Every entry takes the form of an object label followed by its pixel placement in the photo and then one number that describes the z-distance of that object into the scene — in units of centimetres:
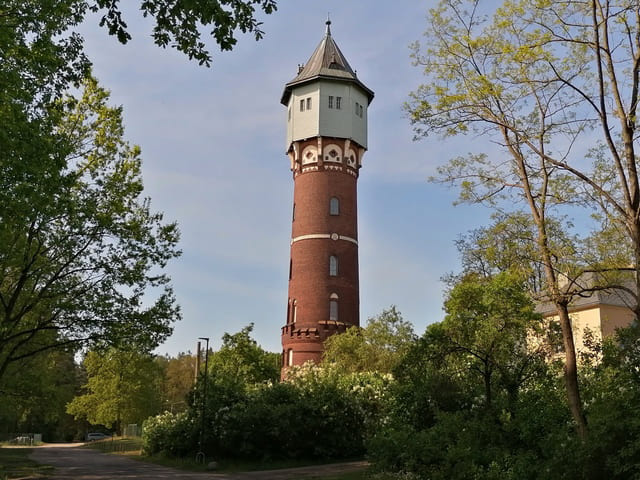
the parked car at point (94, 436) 7172
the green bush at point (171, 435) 2855
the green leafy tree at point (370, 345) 3503
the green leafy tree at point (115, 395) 4769
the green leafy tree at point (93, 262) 1841
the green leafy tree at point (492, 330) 1659
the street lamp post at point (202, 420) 2650
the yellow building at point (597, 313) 3425
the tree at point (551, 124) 1340
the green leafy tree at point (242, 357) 4219
